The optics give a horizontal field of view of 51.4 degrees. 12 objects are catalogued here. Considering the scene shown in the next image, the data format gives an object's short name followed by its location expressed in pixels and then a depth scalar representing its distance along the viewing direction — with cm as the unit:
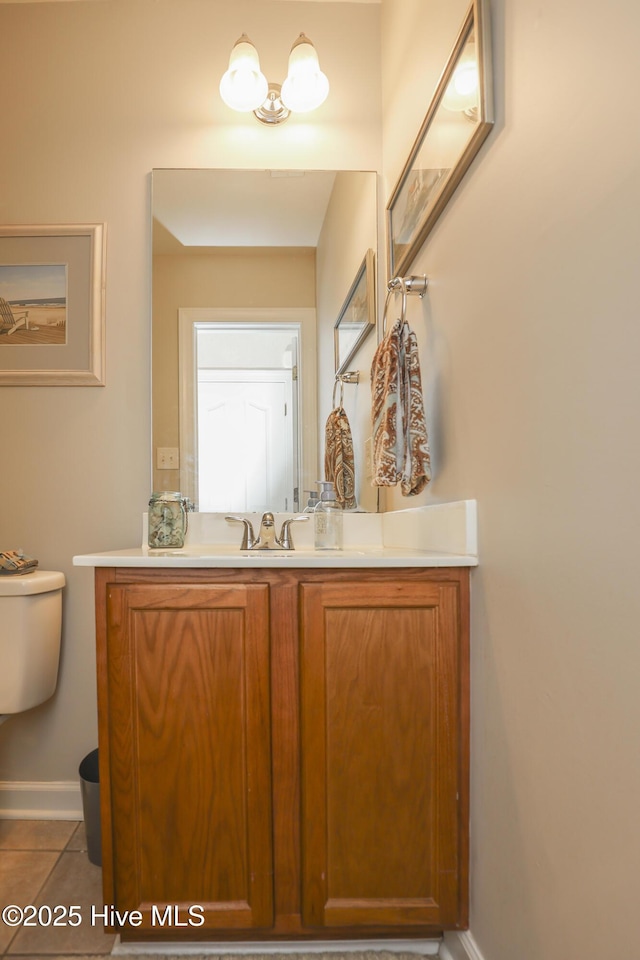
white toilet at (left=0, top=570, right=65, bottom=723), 180
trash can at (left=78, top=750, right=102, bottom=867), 170
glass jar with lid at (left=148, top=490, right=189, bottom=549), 184
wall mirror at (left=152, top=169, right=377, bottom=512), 201
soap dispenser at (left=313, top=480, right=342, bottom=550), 179
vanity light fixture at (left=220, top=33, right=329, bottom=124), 191
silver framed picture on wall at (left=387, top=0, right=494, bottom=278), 113
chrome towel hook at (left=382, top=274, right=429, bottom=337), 157
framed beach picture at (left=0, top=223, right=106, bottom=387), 204
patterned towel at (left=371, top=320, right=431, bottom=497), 147
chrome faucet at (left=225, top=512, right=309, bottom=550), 182
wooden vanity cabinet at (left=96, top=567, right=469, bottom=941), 129
